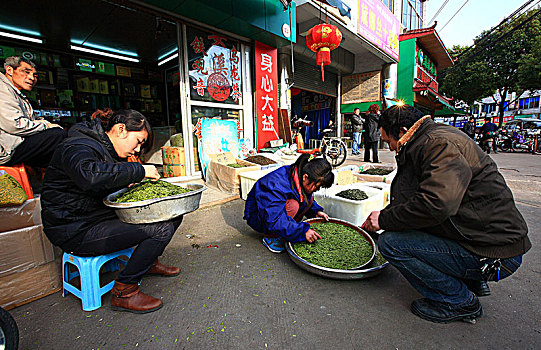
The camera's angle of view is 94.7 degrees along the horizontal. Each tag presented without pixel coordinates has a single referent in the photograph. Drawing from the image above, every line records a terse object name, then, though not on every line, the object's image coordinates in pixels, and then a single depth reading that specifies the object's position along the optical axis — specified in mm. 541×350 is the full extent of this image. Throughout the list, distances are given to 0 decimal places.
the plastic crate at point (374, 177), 4062
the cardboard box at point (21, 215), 1702
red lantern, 5875
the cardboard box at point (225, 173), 4367
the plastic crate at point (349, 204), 2818
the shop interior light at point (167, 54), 6784
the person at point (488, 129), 11273
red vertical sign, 6281
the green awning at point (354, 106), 12238
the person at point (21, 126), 2164
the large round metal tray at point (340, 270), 1779
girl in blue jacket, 2117
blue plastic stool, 1559
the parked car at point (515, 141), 12623
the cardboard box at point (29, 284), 1610
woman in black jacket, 1404
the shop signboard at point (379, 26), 9086
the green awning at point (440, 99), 14243
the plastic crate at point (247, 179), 4027
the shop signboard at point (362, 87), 12188
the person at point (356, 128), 8781
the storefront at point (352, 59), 8430
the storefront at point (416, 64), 12300
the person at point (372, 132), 7289
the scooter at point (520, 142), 13026
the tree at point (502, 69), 17891
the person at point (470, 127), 12367
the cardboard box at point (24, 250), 1587
